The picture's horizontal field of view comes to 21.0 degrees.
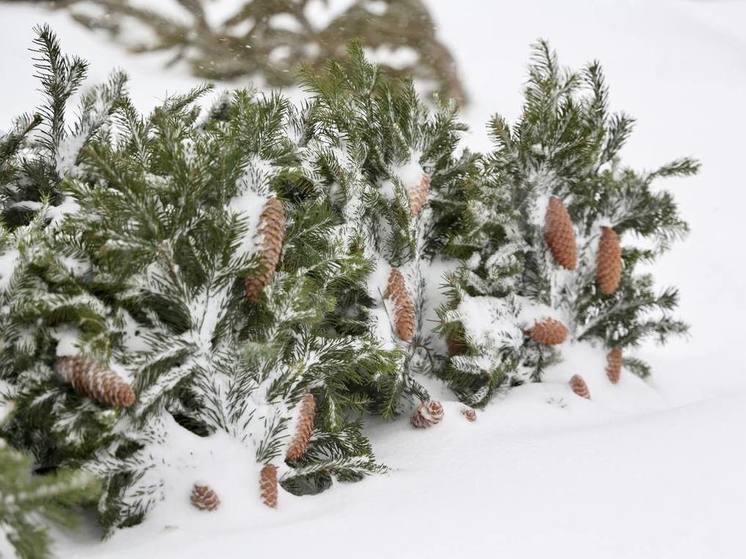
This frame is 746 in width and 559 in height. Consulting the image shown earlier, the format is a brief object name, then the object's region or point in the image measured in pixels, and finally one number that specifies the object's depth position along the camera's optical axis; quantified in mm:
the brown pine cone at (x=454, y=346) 2891
